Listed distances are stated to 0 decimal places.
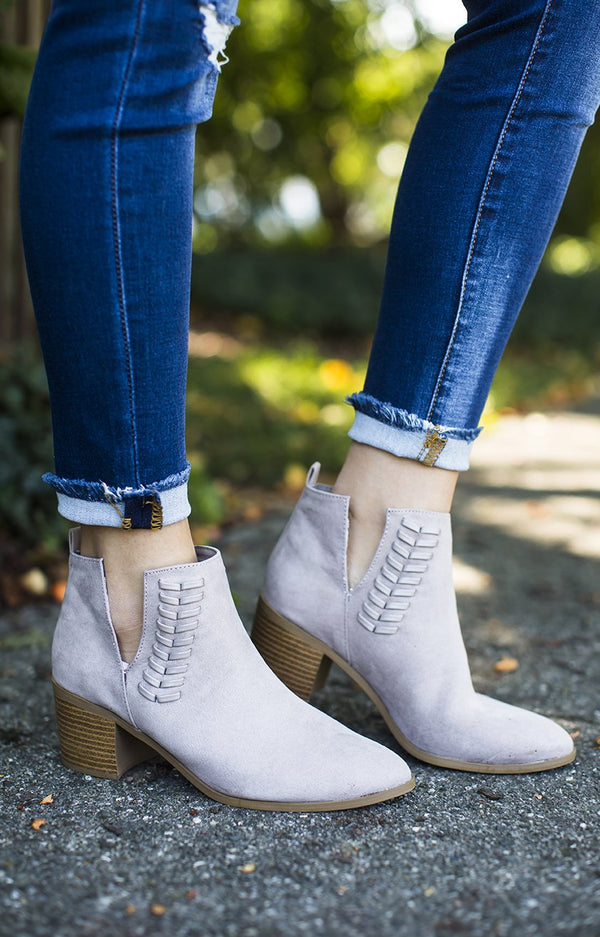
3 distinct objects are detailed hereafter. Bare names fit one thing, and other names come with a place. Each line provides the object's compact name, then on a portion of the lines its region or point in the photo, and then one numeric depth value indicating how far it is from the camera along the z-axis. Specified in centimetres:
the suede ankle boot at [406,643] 115
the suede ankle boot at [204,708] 104
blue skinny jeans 92
